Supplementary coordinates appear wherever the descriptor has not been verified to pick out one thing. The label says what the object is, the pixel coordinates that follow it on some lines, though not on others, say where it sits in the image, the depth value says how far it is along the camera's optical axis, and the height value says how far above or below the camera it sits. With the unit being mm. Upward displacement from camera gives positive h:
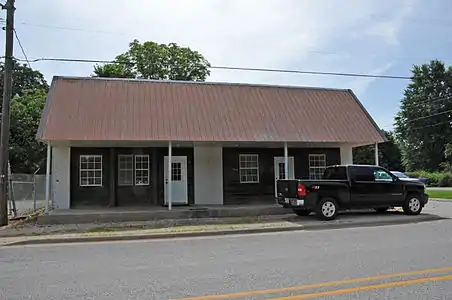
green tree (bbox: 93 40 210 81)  42156 +11213
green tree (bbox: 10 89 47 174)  33625 +3185
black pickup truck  15297 -530
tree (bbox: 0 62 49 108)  49725 +11890
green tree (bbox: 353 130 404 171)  70188 +3428
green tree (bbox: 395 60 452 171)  60750 +8033
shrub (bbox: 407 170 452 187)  47428 -256
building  17828 +1631
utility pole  14664 +2291
